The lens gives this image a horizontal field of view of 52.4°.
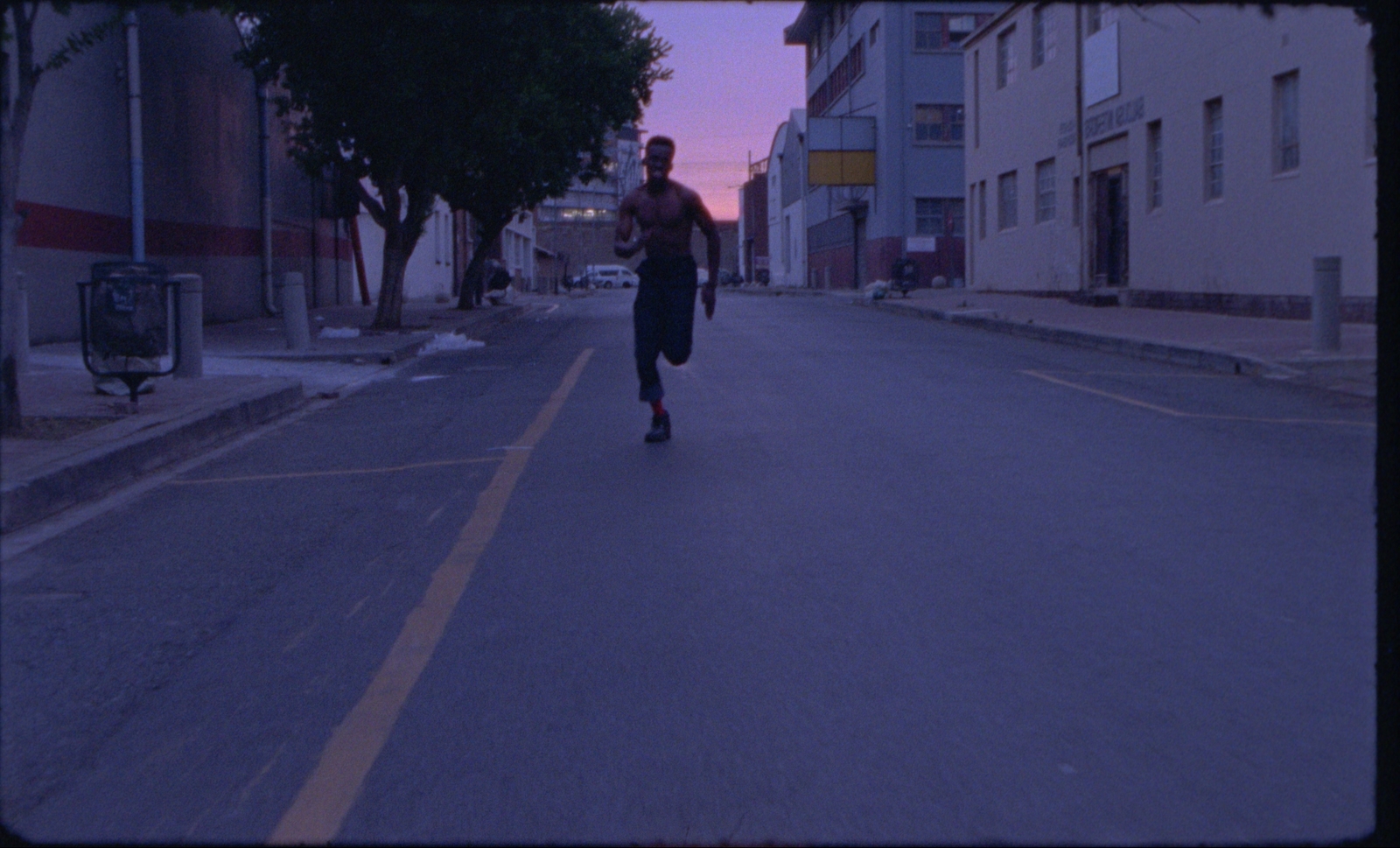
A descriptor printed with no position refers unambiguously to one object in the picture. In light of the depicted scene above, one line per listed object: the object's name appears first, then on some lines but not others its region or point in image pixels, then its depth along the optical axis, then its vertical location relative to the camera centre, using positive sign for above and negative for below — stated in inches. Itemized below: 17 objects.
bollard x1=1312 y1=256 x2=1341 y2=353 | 527.2 +10.5
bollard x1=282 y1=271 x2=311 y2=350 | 685.3 +16.3
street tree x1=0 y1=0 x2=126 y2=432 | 342.6 +49.8
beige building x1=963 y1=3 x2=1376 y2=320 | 717.9 +117.0
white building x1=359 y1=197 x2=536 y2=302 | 1533.0 +100.0
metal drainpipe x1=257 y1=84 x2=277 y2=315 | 1034.1 +115.4
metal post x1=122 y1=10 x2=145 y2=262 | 771.4 +117.9
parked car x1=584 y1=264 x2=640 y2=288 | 3417.8 +157.1
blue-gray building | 1962.4 +276.1
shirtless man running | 348.8 +18.0
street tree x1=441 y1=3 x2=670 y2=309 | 777.6 +150.4
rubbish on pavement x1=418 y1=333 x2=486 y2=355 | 788.6 -0.7
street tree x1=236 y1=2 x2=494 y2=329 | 532.8 +118.8
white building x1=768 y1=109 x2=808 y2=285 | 2893.7 +297.6
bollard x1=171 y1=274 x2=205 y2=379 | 532.7 +3.9
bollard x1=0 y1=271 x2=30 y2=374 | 514.6 +6.7
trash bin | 410.0 +6.8
